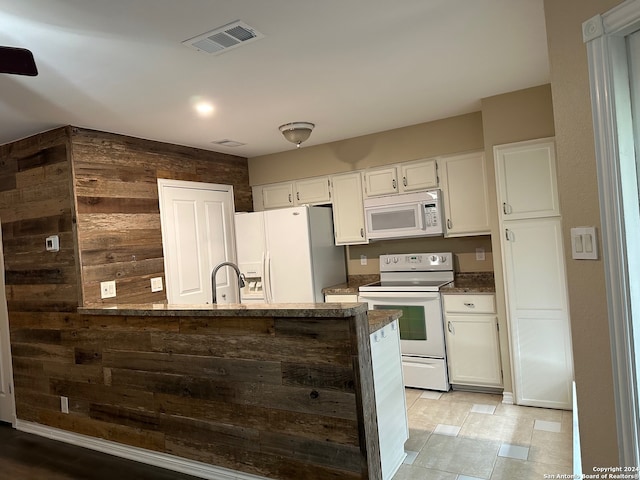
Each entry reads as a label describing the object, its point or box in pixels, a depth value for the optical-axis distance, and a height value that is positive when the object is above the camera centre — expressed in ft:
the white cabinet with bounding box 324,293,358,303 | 13.42 -1.72
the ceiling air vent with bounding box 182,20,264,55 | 6.47 +3.22
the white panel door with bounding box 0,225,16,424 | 12.16 -2.79
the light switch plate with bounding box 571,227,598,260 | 5.05 -0.25
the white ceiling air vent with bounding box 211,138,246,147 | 13.34 +3.30
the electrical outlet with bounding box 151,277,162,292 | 12.04 -0.77
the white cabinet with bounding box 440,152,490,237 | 12.25 +1.04
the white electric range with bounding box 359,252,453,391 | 12.13 -2.37
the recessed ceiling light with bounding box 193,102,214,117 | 9.76 +3.27
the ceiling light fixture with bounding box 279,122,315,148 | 11.78 +3.05
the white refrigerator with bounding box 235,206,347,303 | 13.65 -0.29
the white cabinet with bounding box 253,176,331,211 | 14.76 +1.80
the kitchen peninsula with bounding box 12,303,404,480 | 7.25 -2.54
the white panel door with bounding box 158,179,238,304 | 12.71 +0.44
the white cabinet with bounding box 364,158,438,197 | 12.98 +1.77
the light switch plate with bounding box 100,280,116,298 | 10.75 -0.71
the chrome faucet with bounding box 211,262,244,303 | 9.56 -0.73
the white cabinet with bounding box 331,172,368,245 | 14.21 +1.02
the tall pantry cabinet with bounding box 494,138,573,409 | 10.25 -1.13
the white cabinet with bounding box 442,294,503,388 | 11.54 -2.91
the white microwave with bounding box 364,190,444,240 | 12.78 +0.62
